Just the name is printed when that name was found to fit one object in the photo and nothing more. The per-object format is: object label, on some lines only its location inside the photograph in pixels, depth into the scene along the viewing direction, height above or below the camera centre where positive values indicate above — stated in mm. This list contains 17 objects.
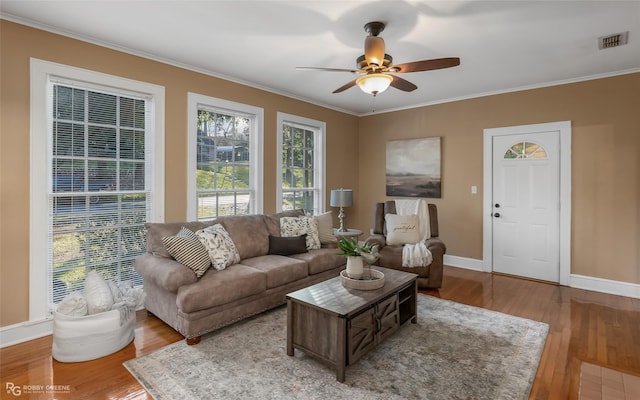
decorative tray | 2561 -685
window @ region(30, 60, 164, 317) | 2783 +218
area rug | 2037 -1220
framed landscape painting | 5277 +513
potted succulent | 2688 -503
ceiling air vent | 2916 +1483
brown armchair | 3930 -750
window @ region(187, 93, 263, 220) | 3795 +503
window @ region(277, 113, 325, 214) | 4893 +552
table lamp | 5098 -12
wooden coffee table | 2158 -897
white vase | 2695 -593
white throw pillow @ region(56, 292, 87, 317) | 2410 -836
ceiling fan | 2503 +1070
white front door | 4316 -94
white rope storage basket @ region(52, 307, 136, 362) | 2352 -1039
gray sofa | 2625 -758
